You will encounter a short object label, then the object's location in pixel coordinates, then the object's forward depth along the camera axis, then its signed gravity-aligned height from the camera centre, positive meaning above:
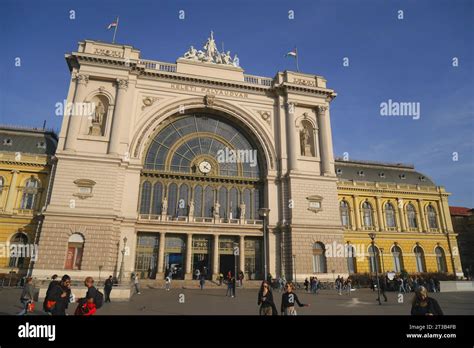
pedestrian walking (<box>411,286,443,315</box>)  7.05 -0.80
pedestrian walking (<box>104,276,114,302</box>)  19.60 -1.44
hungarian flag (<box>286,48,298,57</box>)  42.72 +28.80
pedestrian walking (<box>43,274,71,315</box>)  8.75 -0.95
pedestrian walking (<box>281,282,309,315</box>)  10.08 -1.08
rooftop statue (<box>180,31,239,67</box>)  43.03 +29.16
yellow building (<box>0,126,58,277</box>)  35.16 +8.32
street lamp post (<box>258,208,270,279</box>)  25.40 +4.56
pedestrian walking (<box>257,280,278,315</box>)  9.70 -1.03
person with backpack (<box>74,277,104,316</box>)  7.46 -0.89
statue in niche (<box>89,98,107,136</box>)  35.75 +16.80
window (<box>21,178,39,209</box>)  37.58 +8.51
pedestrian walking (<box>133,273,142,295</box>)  25.27 -1.66
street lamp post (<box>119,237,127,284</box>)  31.10 +0.80
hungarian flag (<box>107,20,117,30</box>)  37.38 +28.35
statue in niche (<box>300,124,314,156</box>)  41.94 +17.07
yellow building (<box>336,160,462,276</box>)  47.76 +7.30
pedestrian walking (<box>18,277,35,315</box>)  12.61 -1.11
